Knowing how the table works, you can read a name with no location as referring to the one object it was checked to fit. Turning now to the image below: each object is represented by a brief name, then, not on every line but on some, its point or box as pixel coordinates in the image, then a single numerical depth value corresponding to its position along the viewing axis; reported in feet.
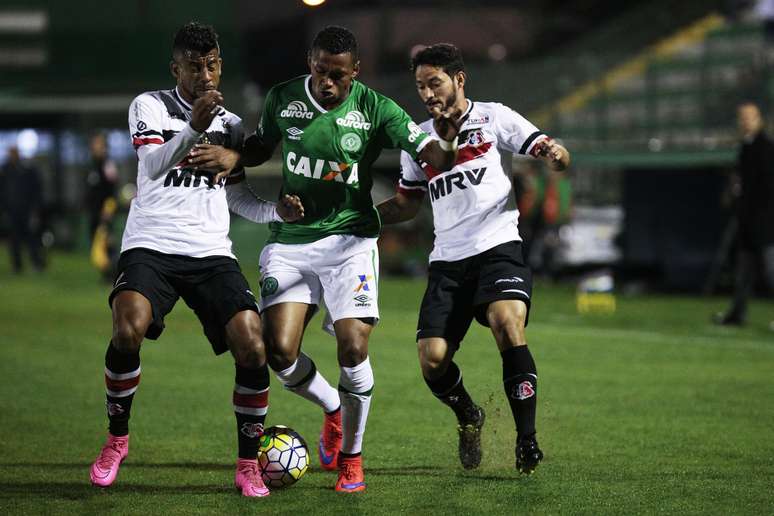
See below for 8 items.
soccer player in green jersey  41.45
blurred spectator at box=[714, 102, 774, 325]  87.20
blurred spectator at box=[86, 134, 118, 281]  124.88
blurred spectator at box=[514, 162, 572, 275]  126.82
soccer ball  40.98
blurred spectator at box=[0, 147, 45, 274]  147.54
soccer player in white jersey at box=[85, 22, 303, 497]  40.22
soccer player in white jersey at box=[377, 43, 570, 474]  42.91
